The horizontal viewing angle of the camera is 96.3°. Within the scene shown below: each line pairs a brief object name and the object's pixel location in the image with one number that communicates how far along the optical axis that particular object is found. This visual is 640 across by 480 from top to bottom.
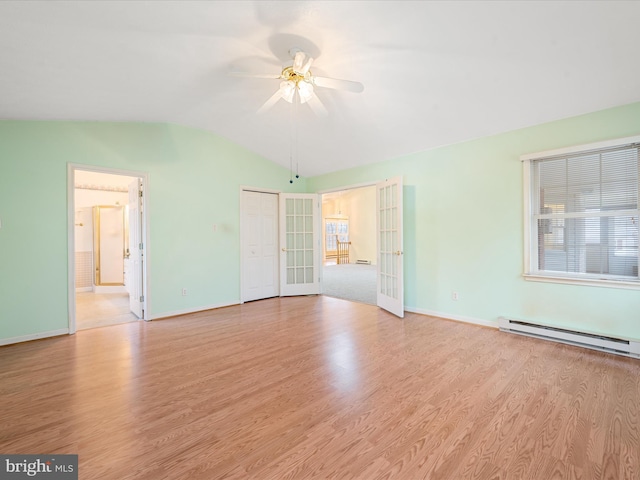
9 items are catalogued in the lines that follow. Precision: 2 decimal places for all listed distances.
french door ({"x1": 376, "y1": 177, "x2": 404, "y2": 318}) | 4.30
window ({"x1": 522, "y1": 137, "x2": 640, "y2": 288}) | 2.98
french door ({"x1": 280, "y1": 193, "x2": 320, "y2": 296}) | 5.95
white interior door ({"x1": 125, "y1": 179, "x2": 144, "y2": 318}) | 4.31
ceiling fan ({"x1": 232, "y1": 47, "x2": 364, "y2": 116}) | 2.46
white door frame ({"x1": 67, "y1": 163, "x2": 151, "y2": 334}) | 3.67
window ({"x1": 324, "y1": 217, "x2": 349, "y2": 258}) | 12.41
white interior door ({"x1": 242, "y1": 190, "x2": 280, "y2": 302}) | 5.45
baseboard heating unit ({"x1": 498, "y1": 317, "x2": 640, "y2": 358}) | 2.83
